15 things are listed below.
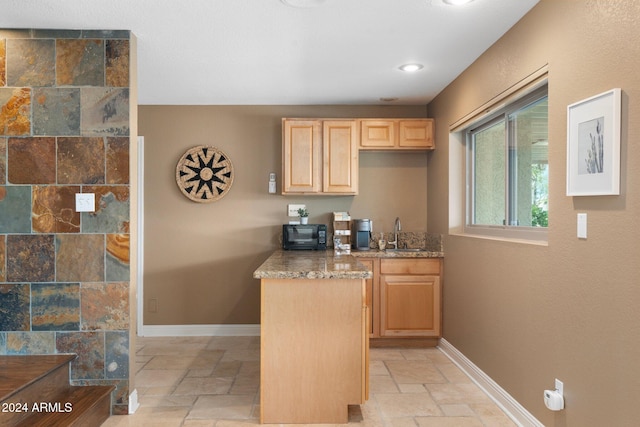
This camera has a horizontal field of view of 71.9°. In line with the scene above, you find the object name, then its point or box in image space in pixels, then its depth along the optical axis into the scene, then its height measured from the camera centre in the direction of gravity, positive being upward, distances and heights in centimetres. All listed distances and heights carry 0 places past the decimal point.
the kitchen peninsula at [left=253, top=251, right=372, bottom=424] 257 -79
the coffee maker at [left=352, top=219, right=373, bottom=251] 440 -20
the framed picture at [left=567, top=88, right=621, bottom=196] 178 +30
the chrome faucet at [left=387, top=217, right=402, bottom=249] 462 -17
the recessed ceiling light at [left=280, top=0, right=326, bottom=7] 237 +114
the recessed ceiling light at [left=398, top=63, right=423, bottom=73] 340 +115
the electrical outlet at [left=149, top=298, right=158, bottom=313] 462 -97
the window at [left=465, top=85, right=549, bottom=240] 263 +31
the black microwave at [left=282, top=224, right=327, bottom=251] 434 -22
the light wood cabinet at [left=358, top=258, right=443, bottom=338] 412 -78
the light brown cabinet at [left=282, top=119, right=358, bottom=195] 429 +58
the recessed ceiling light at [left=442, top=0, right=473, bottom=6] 235 +114
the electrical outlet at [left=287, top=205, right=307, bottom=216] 462 +5
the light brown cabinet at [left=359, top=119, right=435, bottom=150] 436 +80
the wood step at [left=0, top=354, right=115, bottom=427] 227 -104
